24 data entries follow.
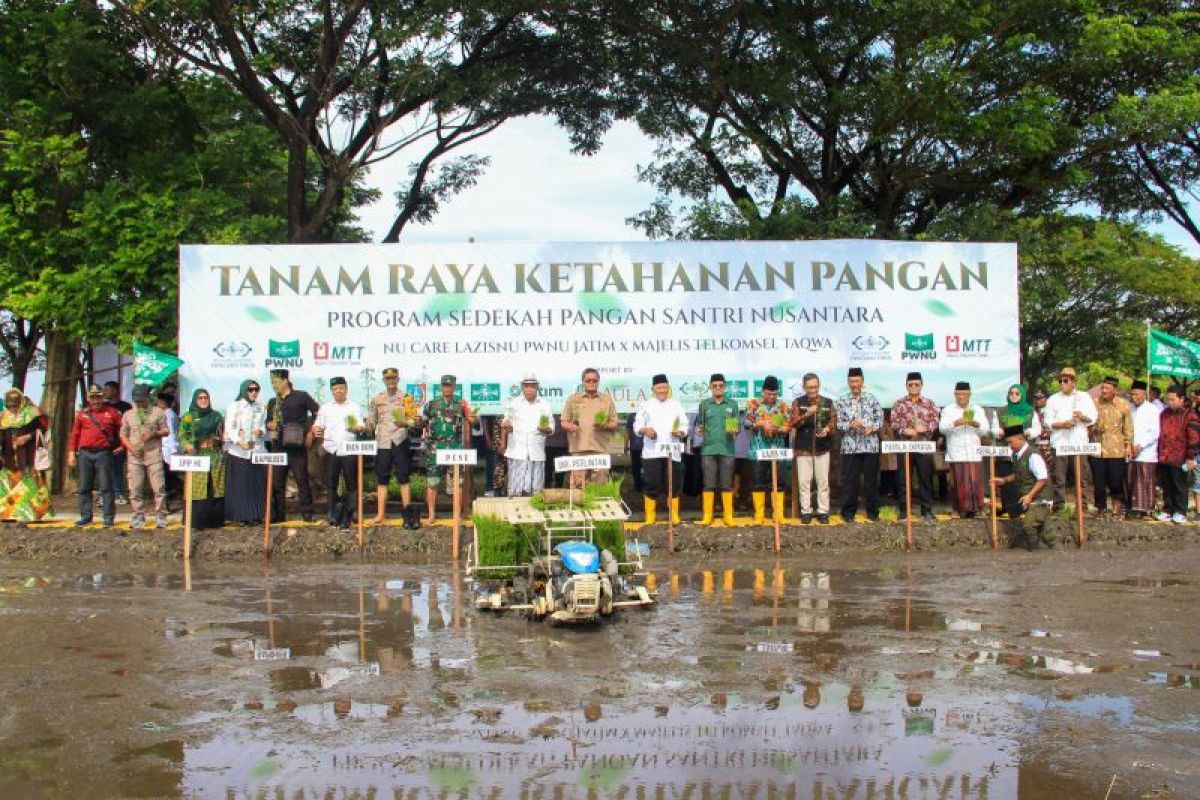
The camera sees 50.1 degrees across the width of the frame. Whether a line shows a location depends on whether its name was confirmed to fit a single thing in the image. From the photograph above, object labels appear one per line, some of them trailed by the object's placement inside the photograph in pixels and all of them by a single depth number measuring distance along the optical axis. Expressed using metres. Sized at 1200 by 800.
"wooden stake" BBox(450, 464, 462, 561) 14.24
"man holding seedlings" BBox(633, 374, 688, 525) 15.82
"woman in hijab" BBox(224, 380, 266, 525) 15.81
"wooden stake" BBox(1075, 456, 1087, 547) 15.37
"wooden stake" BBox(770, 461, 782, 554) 14.95
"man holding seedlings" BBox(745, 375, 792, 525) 15.69
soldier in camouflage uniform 15.55
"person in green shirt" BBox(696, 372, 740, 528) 15.87
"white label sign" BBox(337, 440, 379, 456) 15.18
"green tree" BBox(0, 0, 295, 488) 17.92
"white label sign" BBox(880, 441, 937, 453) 15.42
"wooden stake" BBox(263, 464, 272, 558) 14.86
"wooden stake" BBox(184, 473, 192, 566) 14.60
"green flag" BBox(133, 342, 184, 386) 17.55
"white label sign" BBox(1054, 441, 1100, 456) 15.64
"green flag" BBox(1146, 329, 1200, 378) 18.42
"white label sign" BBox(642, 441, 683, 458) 15.59
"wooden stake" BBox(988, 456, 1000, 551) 15.41
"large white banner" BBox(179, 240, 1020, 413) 16.88
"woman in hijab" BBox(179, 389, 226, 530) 15.80
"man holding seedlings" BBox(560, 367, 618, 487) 15.71
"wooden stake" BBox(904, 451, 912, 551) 15.16
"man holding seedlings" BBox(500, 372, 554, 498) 15.68
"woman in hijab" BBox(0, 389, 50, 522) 16.23
